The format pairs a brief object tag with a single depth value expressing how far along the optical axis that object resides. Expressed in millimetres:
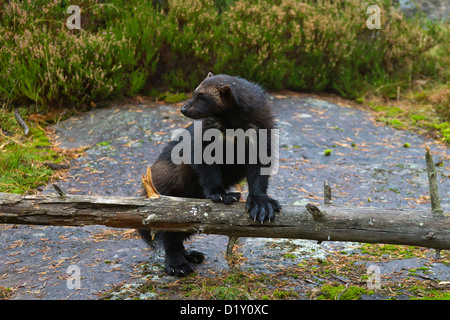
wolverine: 3459
